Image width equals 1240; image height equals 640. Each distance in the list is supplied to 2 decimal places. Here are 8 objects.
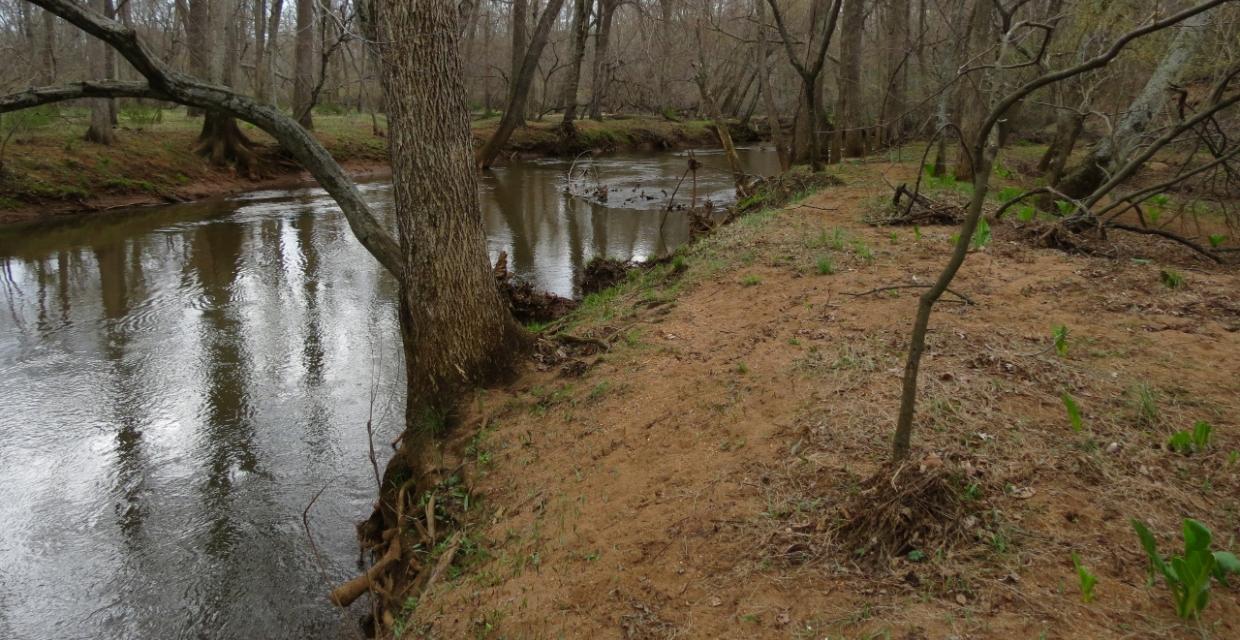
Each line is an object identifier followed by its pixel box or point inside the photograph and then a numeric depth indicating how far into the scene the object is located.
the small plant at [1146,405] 3.44
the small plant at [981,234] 5.66
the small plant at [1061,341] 4.16
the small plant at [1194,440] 3.04
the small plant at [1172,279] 5.18
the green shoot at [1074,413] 3.29
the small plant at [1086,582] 2.36
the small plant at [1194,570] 2.18
